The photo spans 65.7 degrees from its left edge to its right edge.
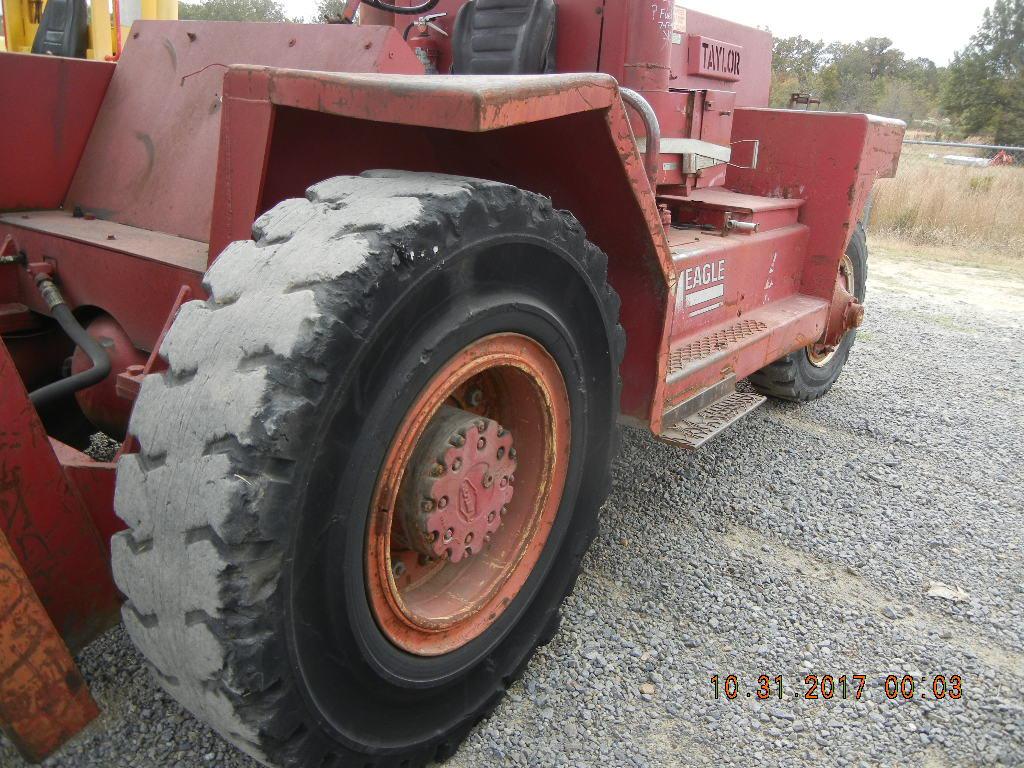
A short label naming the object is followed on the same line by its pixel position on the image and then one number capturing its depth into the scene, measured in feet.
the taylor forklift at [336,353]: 4.69
